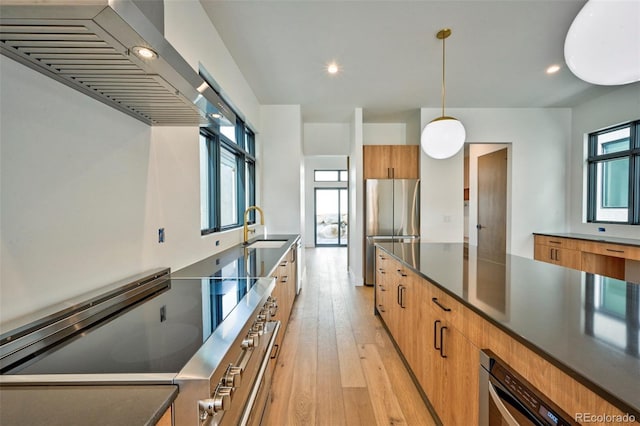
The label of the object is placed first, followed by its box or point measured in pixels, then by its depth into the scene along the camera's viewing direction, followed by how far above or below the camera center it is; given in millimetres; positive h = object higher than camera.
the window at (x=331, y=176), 9430 +1223
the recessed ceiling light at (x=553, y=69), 3365 +1827
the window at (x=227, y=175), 2605 +434
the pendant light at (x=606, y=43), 1030 +701
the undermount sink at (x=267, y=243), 3253 -419
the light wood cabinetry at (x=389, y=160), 4883 +924
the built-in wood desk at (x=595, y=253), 3473 -629
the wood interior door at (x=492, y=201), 4977 +185
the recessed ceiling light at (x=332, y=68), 3248 +1788
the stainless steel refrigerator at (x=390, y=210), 4766 +5
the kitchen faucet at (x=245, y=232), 3207 -265
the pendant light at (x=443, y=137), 2318 +650
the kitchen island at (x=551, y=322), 642 -383
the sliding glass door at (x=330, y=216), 9461 -205
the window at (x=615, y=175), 3833 +555
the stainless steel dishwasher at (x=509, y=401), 731 -599
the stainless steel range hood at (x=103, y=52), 626 +469
